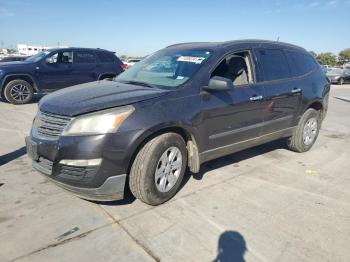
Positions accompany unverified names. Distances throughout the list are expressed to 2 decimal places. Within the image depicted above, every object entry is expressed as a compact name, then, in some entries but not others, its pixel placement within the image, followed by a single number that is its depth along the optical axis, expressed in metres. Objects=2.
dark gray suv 3.00
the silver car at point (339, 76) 26.02
